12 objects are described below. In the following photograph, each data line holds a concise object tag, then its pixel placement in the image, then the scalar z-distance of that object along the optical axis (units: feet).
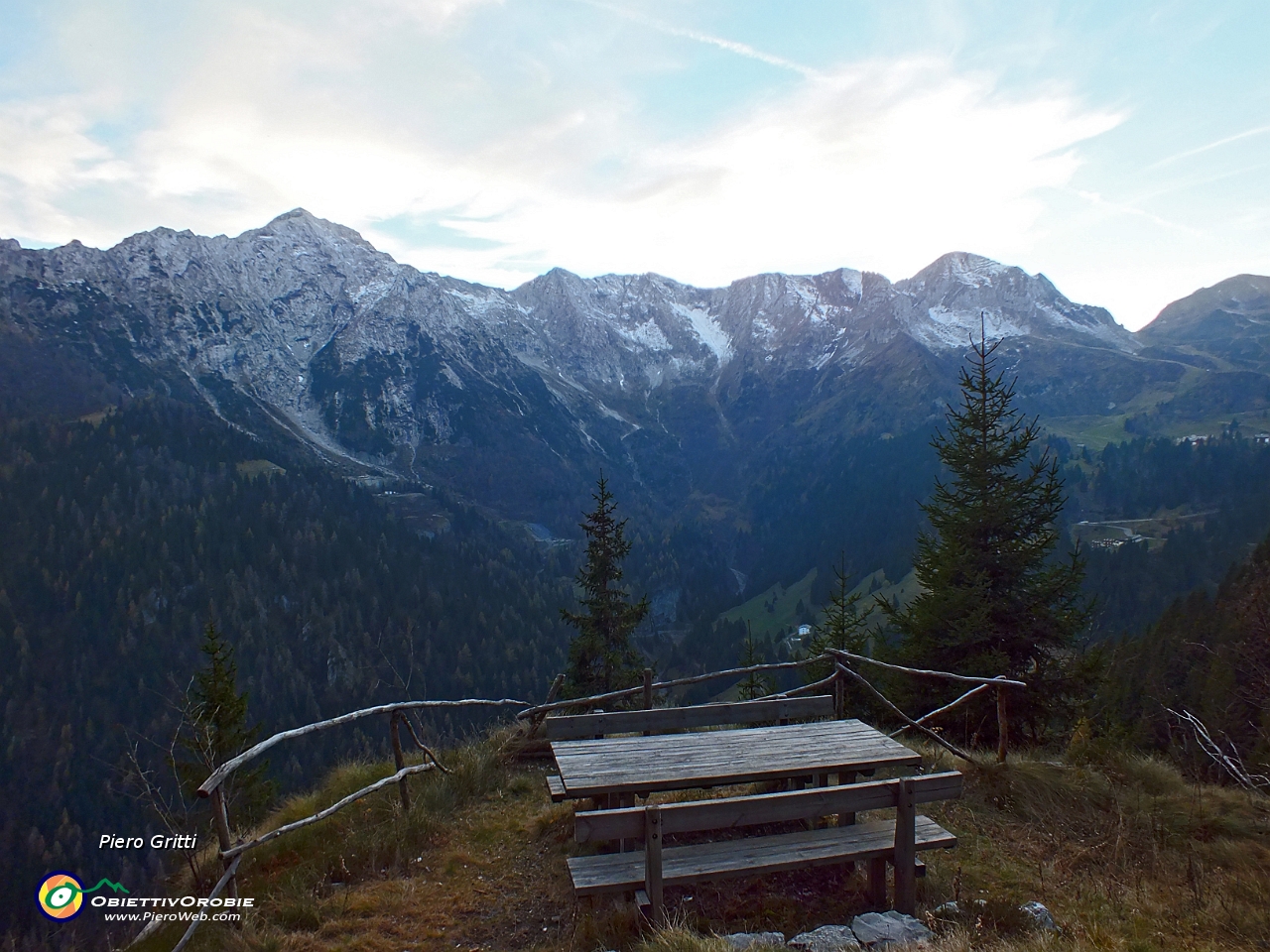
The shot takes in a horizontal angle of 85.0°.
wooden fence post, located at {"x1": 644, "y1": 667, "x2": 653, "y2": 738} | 36.47
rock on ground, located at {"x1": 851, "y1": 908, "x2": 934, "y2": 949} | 18.44
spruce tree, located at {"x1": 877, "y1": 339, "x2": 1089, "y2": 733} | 46.55
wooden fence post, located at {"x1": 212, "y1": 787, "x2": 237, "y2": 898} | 20.07
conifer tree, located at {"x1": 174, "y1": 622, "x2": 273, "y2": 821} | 75.25
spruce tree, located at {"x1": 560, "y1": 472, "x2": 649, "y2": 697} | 74.23
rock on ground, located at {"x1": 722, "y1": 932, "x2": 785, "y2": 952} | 17.58
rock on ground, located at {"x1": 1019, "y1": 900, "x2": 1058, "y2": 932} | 19.03
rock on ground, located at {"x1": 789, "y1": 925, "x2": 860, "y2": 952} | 17.95
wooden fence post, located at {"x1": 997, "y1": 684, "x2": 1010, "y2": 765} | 32.58
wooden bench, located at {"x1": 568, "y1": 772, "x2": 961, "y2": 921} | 18.86
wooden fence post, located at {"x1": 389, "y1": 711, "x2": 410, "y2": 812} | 29.07
